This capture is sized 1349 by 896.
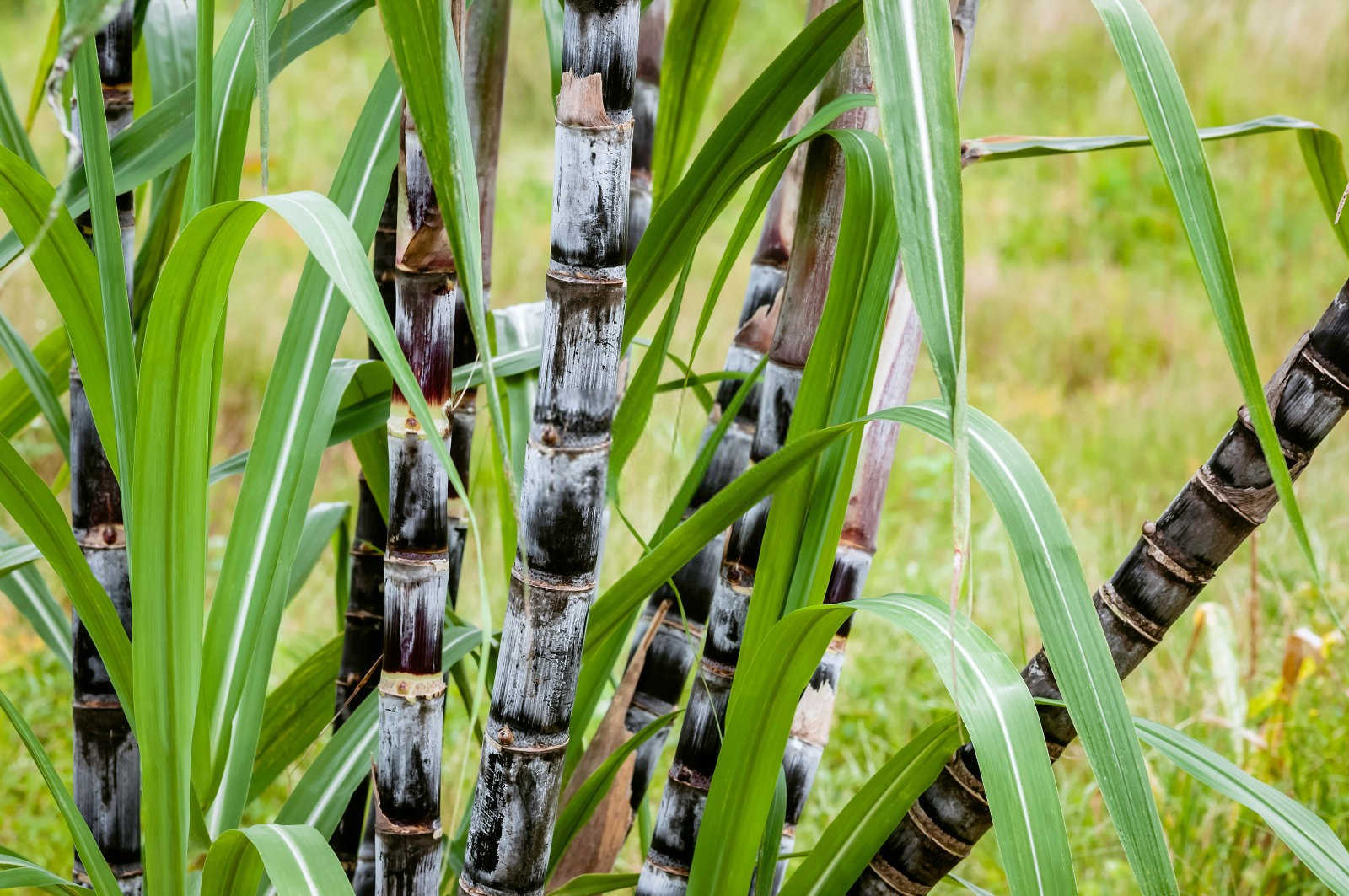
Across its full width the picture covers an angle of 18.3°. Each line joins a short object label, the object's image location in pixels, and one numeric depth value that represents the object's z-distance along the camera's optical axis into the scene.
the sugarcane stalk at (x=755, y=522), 1.95
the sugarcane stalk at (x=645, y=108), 2.16
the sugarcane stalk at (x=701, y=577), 2.15
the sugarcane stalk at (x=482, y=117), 1.98
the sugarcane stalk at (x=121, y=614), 2.00
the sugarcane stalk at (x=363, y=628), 2.11
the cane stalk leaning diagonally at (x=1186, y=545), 1.87
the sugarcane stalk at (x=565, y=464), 1.79
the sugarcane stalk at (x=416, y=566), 1.83
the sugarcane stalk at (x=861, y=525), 2.03
